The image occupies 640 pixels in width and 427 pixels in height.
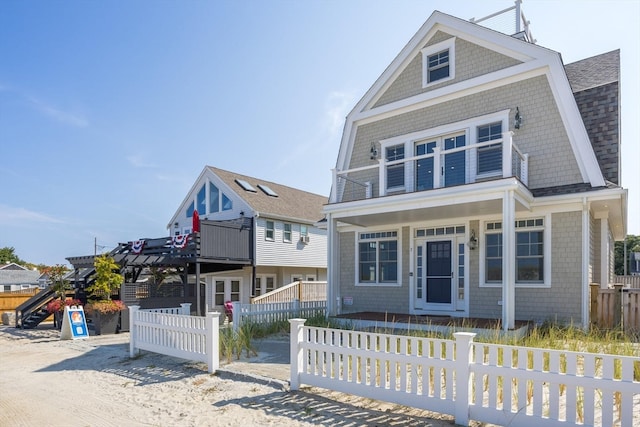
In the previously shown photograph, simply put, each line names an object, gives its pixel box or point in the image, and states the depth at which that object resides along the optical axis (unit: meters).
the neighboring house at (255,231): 19.75
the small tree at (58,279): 13.81
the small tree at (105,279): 12.38
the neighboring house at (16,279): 45.56
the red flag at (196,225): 15.52
